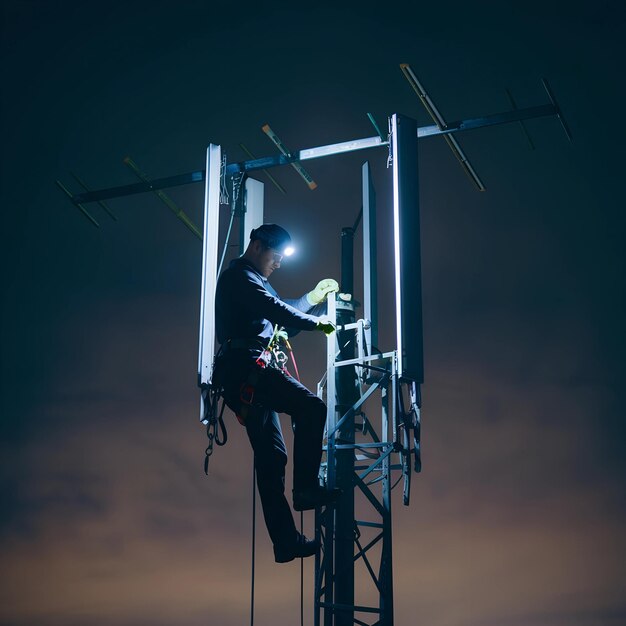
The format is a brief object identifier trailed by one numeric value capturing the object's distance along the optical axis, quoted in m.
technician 7.46
